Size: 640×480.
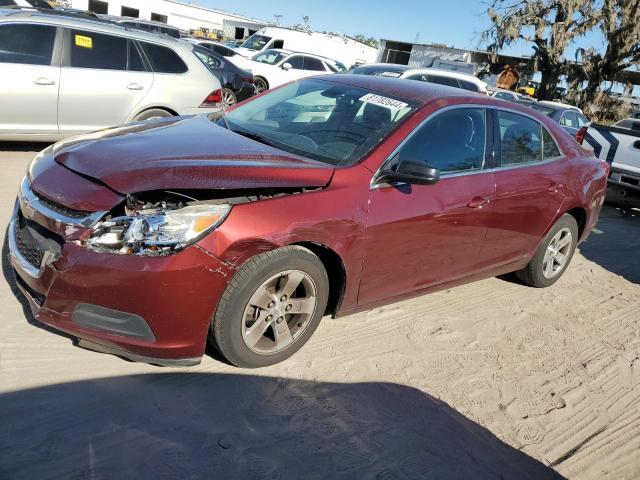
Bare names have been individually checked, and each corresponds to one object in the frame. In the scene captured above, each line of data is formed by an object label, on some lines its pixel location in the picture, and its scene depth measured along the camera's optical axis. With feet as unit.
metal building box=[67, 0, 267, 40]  147.74
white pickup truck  29.09
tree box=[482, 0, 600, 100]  93.56
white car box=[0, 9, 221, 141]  20.59
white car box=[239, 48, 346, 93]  51.93
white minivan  71.82
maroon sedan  9.20
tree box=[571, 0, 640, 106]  89.76
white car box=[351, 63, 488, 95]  42.78
